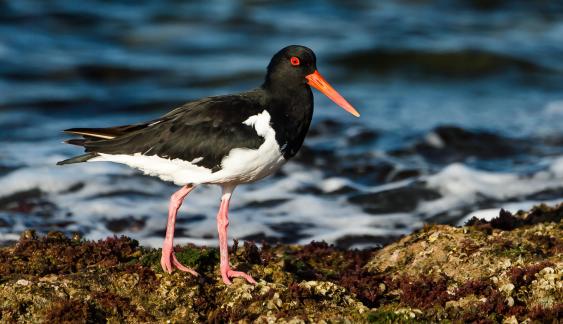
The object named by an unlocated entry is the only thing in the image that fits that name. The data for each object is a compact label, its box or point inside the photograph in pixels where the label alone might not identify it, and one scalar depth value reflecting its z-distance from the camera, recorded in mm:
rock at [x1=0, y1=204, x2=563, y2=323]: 11266
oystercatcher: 12672
